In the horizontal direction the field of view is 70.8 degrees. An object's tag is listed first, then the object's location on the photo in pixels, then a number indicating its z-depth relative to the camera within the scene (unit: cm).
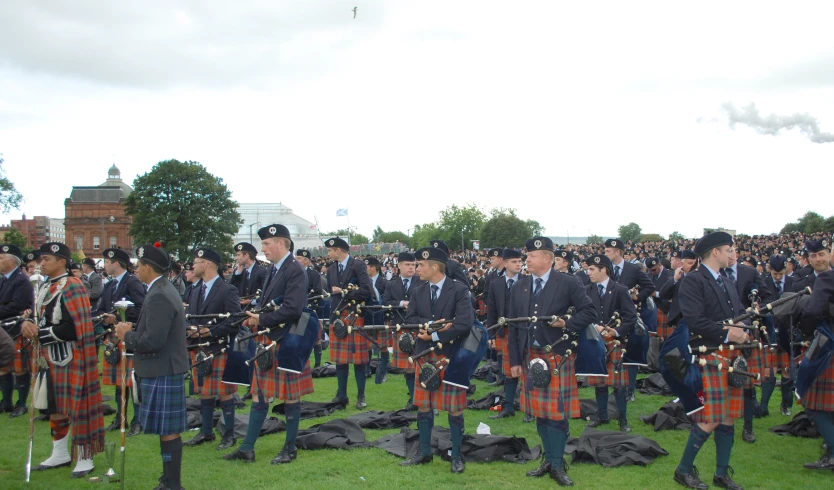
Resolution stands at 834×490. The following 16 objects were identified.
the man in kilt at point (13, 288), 805
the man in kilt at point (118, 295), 808
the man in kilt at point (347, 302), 980
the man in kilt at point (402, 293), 972
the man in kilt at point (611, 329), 780
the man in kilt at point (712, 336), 548
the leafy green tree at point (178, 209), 5397
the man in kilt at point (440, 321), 629
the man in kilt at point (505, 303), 888
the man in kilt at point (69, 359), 634
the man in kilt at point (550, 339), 591
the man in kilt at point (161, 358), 540
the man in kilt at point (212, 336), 739
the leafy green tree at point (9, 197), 4894
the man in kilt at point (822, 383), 574
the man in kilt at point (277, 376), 665
